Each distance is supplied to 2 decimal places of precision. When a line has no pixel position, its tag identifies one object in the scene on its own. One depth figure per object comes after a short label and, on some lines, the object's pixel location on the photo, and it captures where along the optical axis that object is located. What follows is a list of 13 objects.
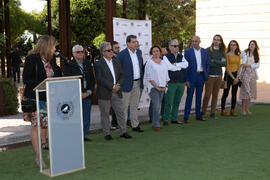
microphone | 4.46
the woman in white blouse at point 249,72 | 8.71
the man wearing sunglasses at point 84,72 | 5.93
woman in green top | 8.07
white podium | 4.21
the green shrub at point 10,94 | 8.54
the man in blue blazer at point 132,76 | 6.79
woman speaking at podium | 4.59
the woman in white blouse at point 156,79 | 6.94
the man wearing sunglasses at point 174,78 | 7.37
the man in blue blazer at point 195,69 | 7.75
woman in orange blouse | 8.45
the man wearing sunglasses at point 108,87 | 6.12
